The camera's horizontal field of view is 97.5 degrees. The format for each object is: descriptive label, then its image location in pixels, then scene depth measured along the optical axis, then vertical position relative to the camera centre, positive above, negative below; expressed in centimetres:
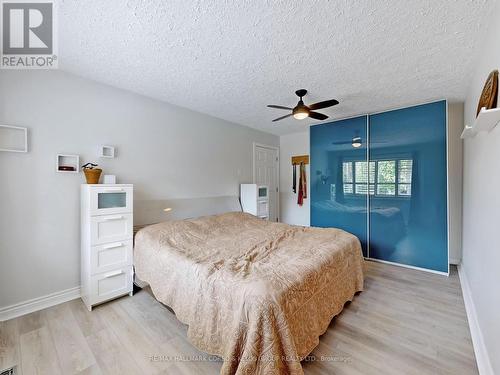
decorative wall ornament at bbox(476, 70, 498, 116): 139 +64
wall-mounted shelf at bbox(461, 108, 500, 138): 125 +42
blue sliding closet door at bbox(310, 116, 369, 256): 385 +18
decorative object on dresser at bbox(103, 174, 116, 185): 252 +7
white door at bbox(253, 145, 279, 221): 483 +34
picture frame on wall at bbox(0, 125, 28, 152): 204 +45
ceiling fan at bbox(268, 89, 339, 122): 252 +92
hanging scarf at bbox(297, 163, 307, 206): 496 -1
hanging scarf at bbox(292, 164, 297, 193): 510 +13
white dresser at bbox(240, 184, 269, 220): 418 -27
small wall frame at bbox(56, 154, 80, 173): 233 +24
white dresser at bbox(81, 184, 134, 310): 225 -61
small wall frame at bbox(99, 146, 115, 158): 260 +41
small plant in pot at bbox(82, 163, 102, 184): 234 +12
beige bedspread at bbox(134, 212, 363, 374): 130 -76
